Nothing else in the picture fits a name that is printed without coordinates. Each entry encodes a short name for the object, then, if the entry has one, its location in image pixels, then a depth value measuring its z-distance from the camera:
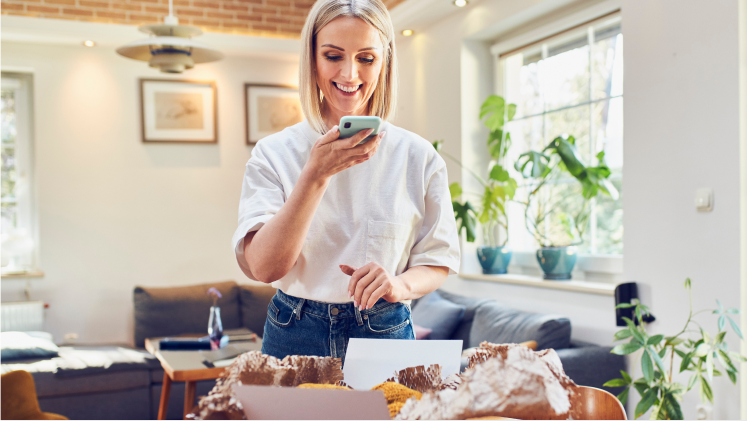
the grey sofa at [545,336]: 2.53
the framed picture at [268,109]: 5.08
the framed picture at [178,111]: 4.77
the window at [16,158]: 4.56
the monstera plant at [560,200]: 2.89
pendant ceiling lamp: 2.84
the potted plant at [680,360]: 2.05
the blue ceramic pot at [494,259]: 3.62
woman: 0.96
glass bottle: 3.51
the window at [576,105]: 3.06
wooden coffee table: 3.00
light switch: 2.21
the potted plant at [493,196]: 3.32
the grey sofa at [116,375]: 3.46
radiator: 4.15
